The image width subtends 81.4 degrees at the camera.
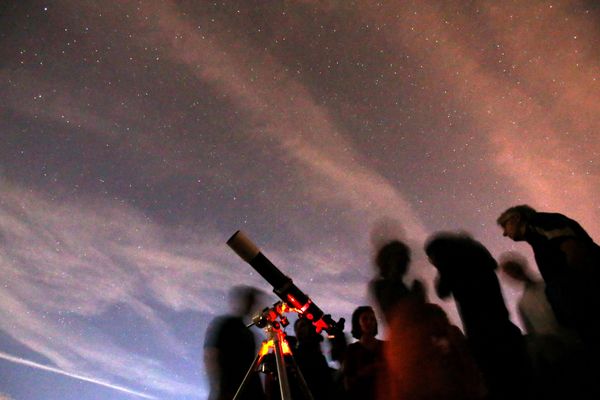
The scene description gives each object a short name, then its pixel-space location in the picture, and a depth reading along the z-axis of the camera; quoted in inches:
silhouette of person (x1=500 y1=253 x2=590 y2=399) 100.6
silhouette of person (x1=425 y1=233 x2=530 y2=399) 104.3
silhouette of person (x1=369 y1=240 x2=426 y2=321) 123.8
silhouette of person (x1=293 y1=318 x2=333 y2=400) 145.9
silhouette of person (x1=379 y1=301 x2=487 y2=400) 99.0
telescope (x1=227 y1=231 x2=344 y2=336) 114.6
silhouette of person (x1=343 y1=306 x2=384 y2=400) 113.1
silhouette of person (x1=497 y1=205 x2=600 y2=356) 92.6
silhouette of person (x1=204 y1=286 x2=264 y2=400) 131.5
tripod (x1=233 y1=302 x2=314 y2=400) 92.9
